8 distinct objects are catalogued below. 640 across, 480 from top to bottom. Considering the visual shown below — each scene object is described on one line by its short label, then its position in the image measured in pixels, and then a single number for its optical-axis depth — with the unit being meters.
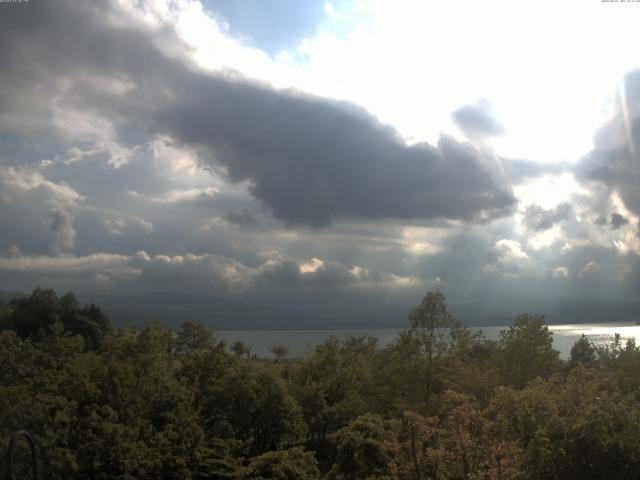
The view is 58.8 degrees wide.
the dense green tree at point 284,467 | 20.91
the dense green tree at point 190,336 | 71.36
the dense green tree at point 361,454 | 20.67
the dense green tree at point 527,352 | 33.72
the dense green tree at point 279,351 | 103.00
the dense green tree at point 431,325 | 36.03
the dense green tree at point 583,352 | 54.65
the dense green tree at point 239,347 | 53.82
